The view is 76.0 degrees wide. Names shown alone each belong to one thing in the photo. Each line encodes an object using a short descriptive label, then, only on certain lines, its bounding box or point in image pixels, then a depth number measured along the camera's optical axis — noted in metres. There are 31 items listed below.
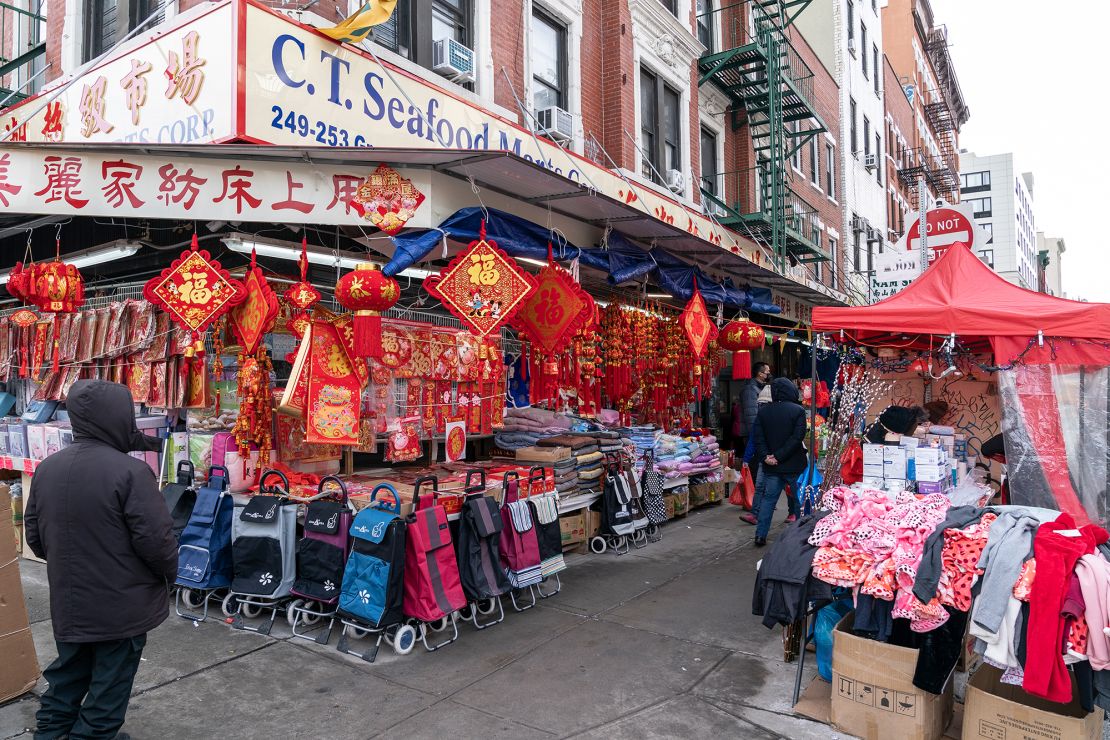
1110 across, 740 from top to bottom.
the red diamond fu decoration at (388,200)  5.62
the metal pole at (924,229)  7.50
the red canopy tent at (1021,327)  5.17
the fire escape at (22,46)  9.16
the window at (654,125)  12.88
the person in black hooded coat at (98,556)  3.59
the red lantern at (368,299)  5.58
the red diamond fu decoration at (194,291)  5.80
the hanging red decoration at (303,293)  5.87
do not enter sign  7.47
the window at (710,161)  15.84
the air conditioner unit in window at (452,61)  8.65
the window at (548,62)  10.60
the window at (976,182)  84.12
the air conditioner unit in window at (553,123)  10.27
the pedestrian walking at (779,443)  8.34
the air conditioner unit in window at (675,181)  13.25
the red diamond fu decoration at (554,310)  6.90
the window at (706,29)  15.48
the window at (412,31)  8.19
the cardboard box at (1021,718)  3.54
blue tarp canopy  5.77
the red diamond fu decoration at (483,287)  5.90
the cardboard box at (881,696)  3.94
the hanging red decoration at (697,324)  8.72
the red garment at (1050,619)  3.39
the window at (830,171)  22.27
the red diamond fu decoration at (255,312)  5.93
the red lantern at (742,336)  10.34
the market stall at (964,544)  3.53
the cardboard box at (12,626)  4.36
